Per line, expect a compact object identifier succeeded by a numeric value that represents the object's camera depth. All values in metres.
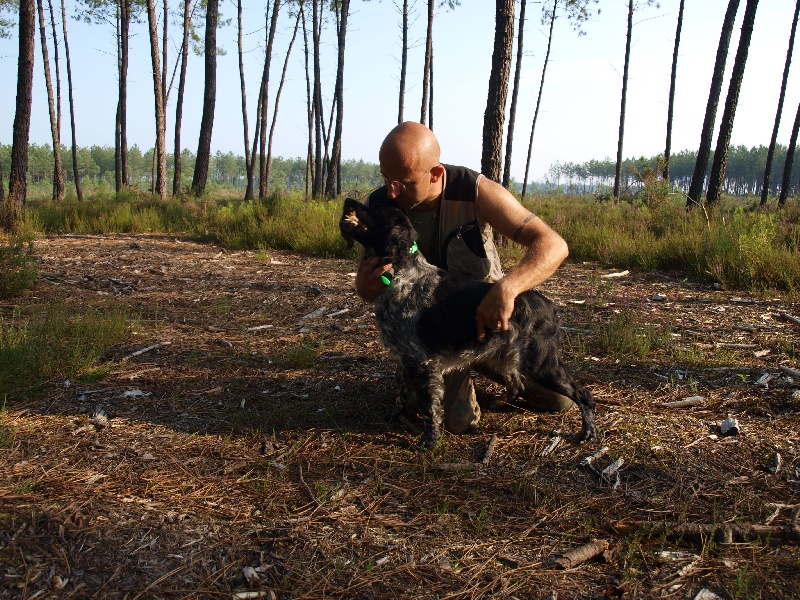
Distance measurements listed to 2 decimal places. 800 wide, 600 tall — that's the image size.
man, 3.12
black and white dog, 3.22
